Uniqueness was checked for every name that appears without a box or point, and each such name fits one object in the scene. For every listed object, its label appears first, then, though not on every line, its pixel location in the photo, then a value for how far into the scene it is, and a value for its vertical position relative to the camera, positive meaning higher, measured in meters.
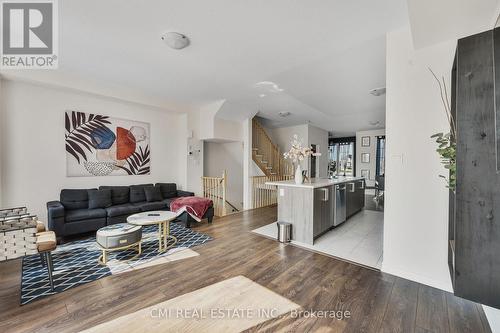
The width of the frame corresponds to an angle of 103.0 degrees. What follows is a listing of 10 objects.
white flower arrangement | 3.74 +0.25
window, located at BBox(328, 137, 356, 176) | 10.15 +0.51
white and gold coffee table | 3.03 -0.85
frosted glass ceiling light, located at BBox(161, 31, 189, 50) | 2.46 +1.62
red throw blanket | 4.27 -0.89
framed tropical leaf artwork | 4.16 +0.46
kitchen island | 3.35 -0.75
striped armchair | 1.96 -0.76
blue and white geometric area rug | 2.19 -1.33
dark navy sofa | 3.43 -0.85
